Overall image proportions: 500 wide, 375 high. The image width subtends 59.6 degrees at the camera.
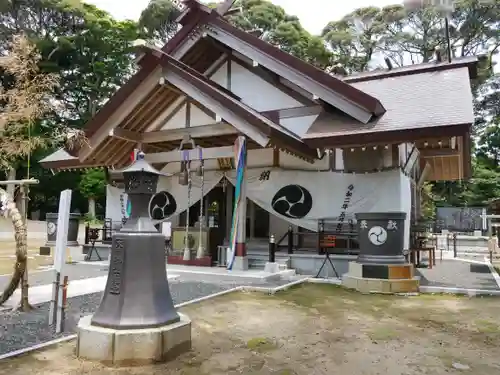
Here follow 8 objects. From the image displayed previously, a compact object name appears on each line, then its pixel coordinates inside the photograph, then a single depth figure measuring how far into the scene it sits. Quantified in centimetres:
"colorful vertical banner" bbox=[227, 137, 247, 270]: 1020
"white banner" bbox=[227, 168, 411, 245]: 1043
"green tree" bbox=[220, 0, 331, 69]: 3266
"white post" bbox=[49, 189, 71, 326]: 501
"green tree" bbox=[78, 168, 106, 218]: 2864
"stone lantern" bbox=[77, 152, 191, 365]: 402
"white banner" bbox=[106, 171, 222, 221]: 1232
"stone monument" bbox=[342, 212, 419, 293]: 812
